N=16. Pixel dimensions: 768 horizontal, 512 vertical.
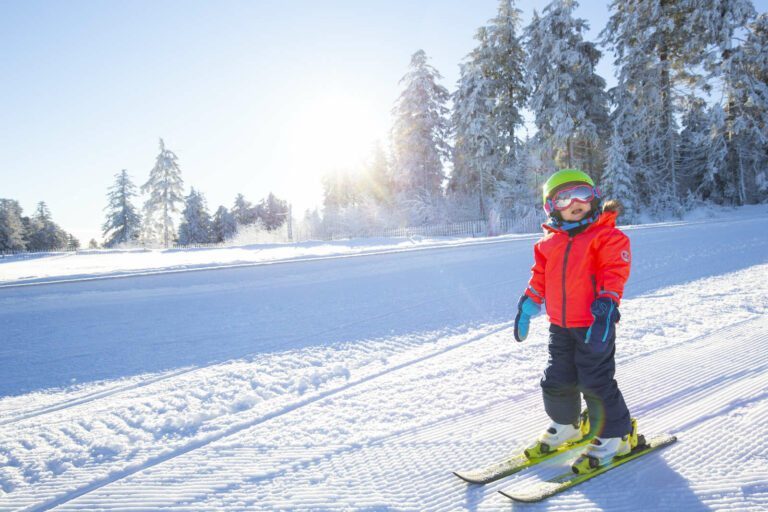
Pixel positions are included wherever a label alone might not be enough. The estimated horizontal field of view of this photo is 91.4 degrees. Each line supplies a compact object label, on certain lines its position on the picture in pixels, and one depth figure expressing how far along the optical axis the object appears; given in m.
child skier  1.79
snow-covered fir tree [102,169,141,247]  38.06
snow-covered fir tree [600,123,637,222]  19.22
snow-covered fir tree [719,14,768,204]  18.69
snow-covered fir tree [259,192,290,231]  49.03
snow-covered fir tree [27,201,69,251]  43.88
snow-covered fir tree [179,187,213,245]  41.12
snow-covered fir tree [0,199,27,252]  36.03
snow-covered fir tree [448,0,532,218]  23.41
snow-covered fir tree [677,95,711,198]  21.16
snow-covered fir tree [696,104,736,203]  18.97
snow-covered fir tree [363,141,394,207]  33.16
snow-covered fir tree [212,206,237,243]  44.53
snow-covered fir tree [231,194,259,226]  48.66
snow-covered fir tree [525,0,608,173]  19.98
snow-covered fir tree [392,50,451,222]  26.78
